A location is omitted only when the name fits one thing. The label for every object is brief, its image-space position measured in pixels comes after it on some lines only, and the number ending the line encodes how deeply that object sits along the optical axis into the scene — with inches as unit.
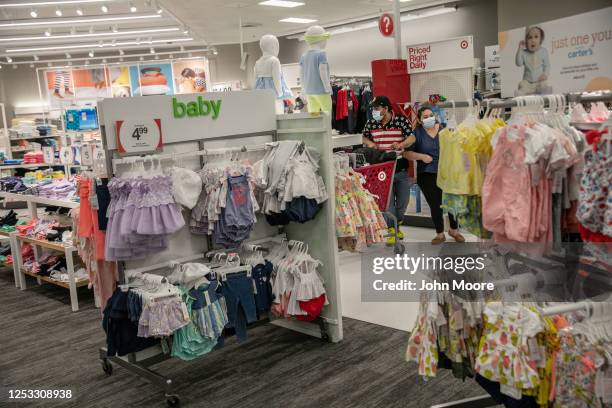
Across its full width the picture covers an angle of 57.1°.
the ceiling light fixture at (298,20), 541.6
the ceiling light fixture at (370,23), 506.6
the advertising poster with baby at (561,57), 268.4
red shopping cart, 208.9
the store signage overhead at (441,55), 316.5
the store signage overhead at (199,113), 143.3
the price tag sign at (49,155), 342.0
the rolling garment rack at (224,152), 144.1
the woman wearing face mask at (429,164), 248.1
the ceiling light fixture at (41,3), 386.0
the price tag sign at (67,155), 280.4
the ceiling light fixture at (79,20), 442.9
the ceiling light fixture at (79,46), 579.2
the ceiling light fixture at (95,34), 506.6
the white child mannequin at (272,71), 215.3
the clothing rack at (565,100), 93.6
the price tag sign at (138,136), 142.4
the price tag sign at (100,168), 157.6
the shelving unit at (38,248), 214.8
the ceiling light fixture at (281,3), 451.5
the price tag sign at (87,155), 229.8
